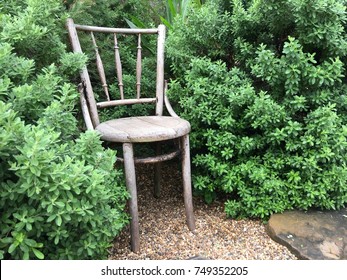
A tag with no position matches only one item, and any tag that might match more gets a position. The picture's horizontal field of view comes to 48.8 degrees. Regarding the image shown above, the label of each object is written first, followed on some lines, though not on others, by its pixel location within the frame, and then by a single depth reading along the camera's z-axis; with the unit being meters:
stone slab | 2.19
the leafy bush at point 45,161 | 1.44
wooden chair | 2.15
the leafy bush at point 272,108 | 2.35
